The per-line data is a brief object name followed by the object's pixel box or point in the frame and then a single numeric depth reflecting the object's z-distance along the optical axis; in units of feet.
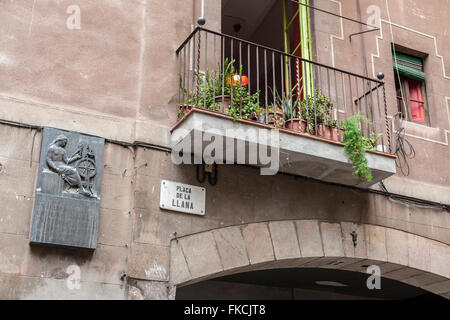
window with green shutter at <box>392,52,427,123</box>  28.94
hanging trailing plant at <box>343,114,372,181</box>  23.11
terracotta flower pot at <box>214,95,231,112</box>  22.22
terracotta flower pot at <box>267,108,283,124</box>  22.71
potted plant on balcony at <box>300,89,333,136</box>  23.58
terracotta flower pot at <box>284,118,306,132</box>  23.21
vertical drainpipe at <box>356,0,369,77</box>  27.89
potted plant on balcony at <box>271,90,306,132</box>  23.21
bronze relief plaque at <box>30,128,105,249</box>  19.40
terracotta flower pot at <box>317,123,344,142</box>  23.70
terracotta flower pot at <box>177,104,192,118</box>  22.18
